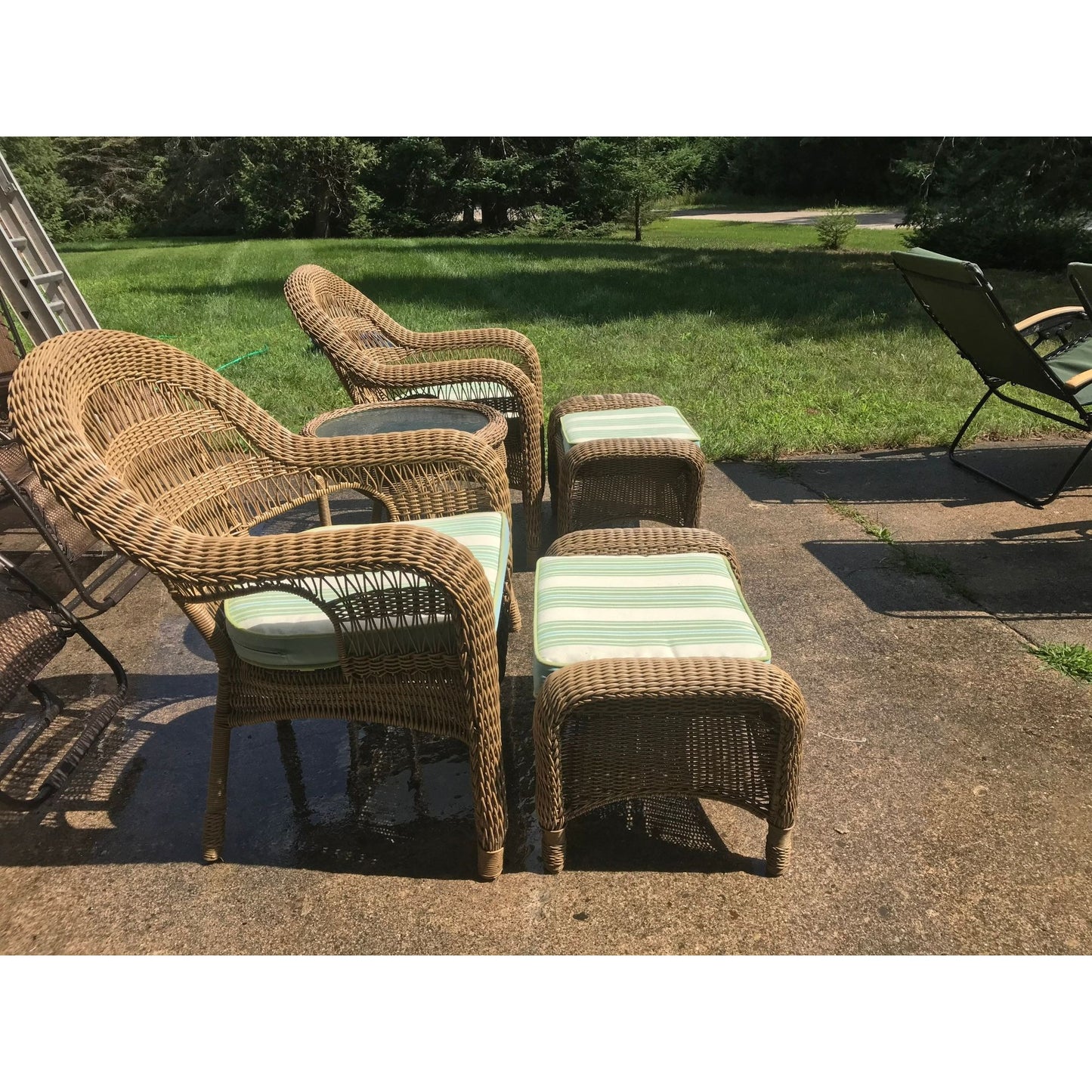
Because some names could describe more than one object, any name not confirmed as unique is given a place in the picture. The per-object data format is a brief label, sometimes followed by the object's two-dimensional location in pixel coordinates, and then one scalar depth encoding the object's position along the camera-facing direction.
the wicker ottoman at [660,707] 1.77
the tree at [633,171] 16.44
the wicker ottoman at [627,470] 3.09
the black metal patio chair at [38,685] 2.24
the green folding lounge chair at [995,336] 3.63
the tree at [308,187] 19.75
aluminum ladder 4.36
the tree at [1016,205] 10.69
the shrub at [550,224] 18.30
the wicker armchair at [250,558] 1.76
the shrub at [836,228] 13.62
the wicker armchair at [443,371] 3.53
